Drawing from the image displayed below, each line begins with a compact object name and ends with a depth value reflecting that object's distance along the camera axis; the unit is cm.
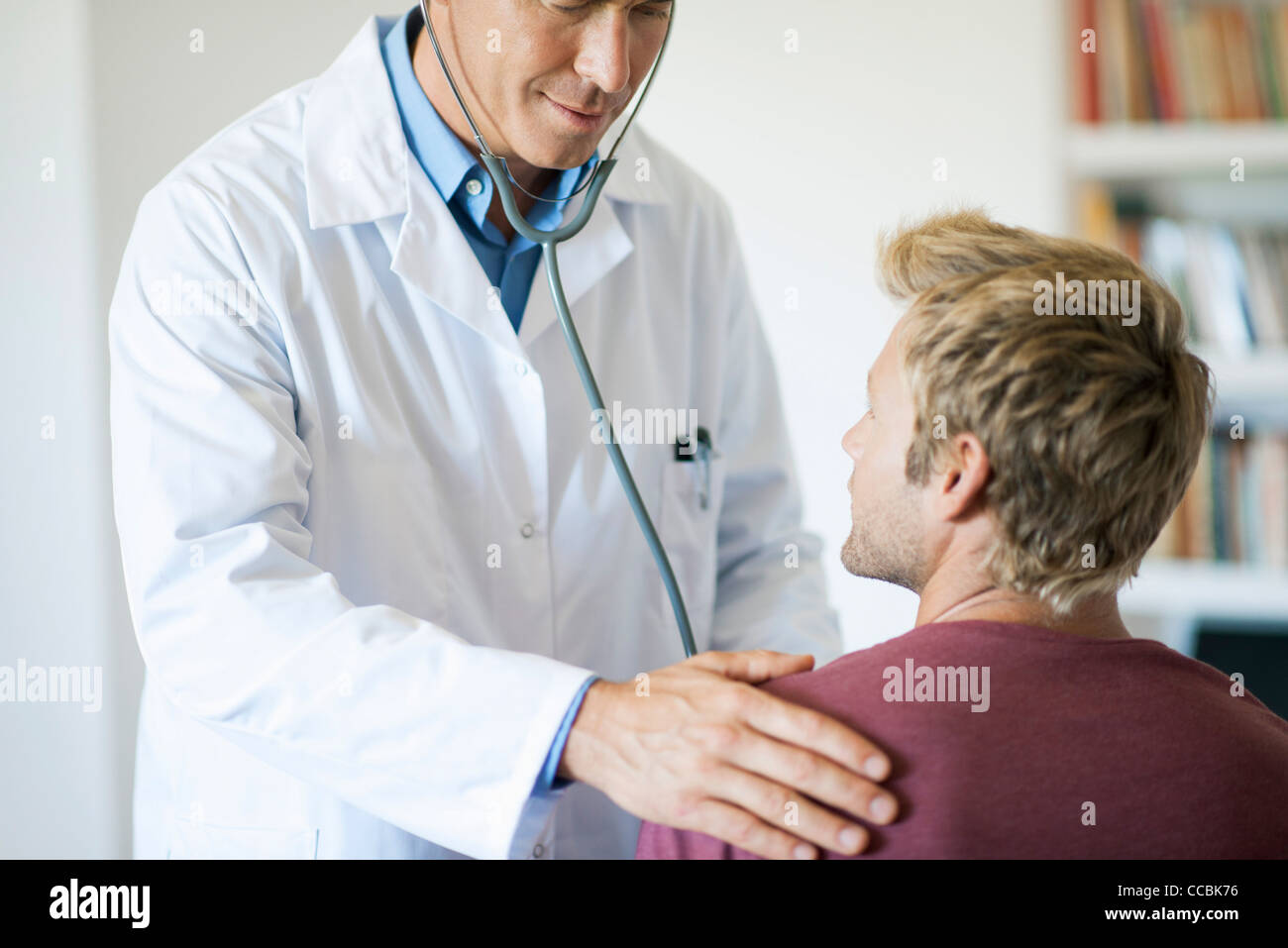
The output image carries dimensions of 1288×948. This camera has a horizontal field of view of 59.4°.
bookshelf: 193
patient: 76
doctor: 83
